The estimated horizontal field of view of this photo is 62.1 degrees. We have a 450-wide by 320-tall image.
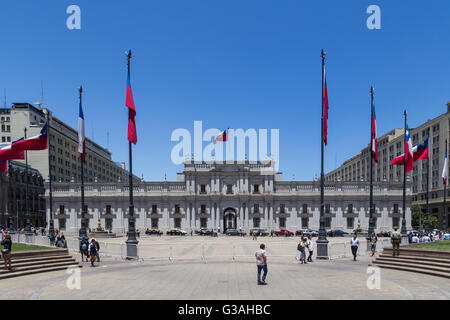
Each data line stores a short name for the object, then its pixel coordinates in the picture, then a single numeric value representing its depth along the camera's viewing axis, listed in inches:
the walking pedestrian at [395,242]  822.5
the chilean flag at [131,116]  981.6
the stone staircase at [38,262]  701.9
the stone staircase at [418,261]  690.8
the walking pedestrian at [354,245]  942.2
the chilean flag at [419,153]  1311.5
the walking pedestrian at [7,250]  674.0
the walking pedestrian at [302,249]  874.8
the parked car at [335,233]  2564.0
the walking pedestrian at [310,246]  896.5
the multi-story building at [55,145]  3191.4
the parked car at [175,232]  2704.2
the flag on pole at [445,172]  1616.9
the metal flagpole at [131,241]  987.3
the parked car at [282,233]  2579.7
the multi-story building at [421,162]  3068.4
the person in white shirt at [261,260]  575.5
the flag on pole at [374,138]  1142.9
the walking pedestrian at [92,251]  852.6
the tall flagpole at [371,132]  1157.1
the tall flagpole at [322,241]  966.4
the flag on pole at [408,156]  1230.2
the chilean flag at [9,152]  971.3
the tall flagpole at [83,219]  1131.9
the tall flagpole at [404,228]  1240.8
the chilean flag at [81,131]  1105.4
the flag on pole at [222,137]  2536.9
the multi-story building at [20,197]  2827.3
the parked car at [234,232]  2600.1
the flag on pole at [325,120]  984.9
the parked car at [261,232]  2552.2
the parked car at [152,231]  2706.7
